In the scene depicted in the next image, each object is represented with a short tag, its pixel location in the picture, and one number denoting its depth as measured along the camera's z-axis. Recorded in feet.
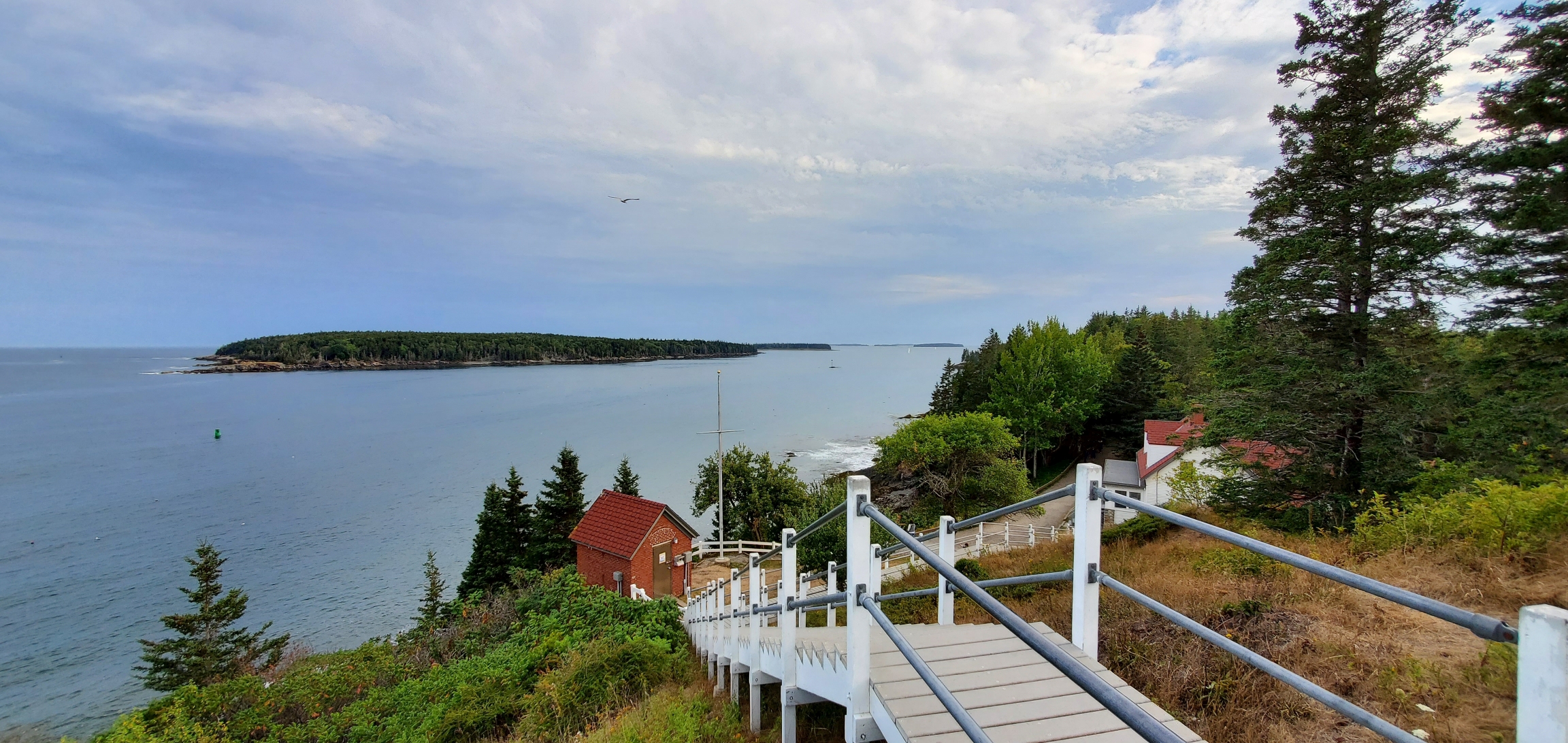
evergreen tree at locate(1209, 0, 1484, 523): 36.63
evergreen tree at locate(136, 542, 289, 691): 54.29
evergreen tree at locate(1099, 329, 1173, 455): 137.69
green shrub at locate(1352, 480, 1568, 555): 19.84
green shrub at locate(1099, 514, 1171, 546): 41.06
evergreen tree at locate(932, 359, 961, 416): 183.93
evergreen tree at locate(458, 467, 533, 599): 80.28
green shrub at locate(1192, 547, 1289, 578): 21.53
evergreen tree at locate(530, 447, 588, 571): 85.05
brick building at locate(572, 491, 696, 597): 63.77
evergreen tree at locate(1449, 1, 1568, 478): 28.71
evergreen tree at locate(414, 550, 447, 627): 65.36
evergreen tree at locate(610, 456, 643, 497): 99.45
